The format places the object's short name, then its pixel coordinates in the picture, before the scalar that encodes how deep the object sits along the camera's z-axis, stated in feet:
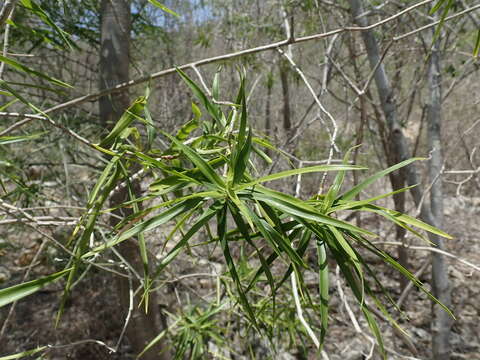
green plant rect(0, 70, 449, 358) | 1.60
